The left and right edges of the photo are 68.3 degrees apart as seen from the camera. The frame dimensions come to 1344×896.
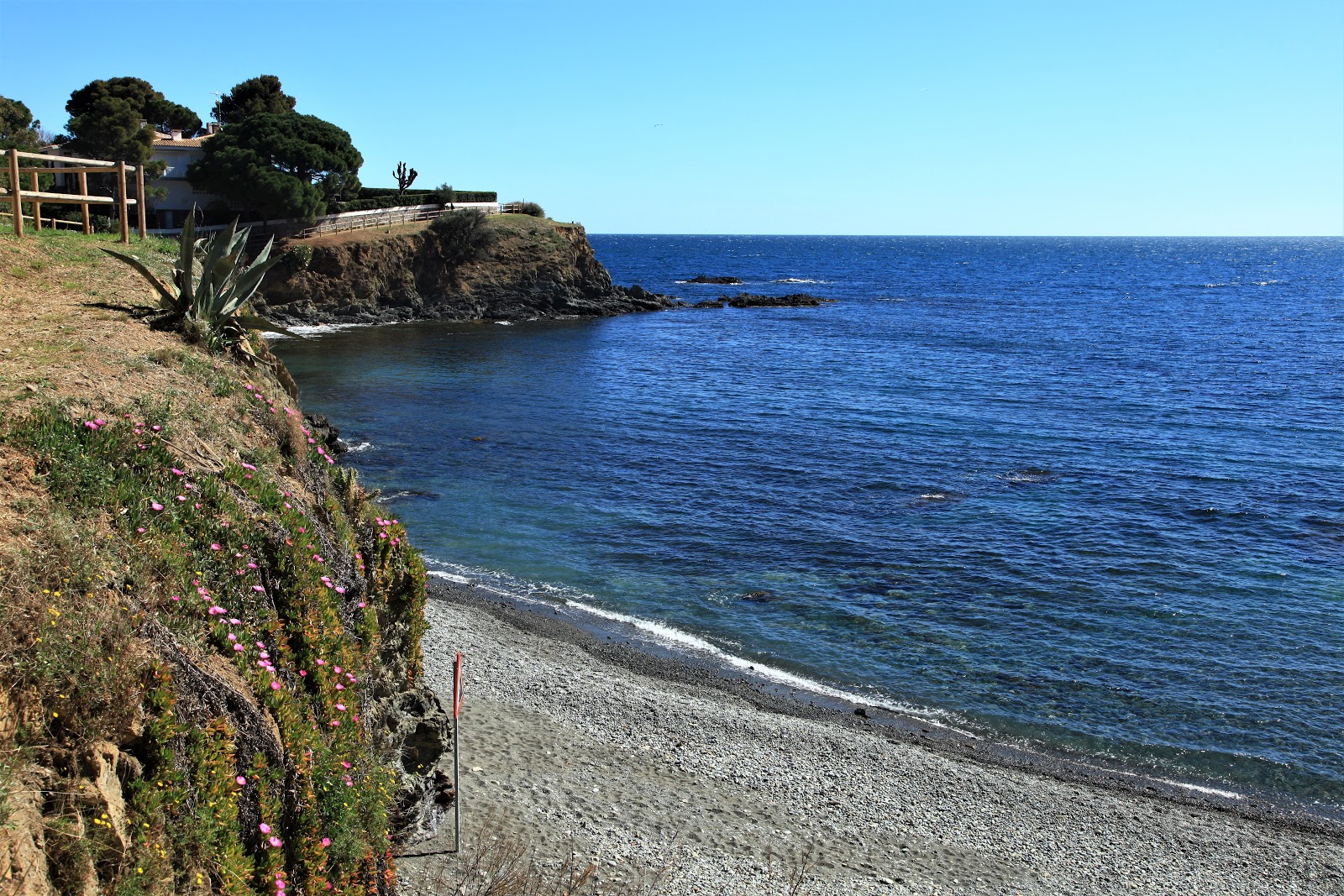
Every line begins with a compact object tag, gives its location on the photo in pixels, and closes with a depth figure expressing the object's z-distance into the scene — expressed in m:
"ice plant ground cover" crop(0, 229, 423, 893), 6.12
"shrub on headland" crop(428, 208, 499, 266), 72.75
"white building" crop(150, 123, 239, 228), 65.75
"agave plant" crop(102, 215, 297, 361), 12.81
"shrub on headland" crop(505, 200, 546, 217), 83.44
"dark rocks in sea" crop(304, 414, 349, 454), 31.53
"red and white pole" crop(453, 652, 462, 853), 10.69
